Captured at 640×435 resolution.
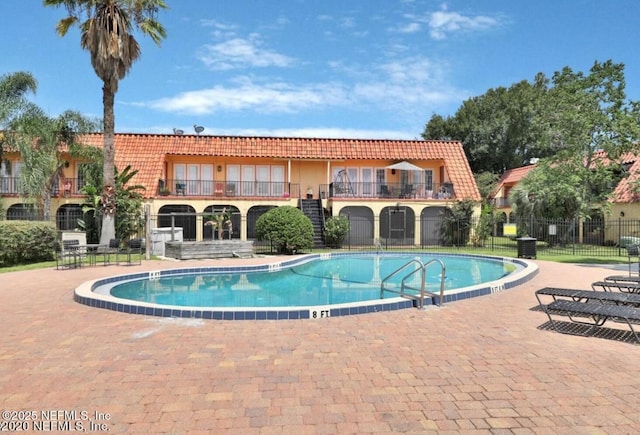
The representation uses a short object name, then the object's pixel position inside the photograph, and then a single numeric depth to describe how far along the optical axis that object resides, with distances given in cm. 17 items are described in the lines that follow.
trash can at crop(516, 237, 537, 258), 1836
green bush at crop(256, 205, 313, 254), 1923
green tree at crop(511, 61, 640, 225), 1784
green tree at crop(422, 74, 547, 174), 4319
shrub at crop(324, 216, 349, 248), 2336
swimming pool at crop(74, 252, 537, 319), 727
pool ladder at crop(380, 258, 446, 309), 776
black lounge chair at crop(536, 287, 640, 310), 688
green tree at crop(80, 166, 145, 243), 2181
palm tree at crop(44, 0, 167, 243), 1816
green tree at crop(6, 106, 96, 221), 1914
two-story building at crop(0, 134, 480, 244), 2502
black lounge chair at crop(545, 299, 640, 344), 577
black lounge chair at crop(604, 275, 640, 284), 858
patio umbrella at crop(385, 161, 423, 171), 2627
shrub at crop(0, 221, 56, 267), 1468
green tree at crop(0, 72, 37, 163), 1880
